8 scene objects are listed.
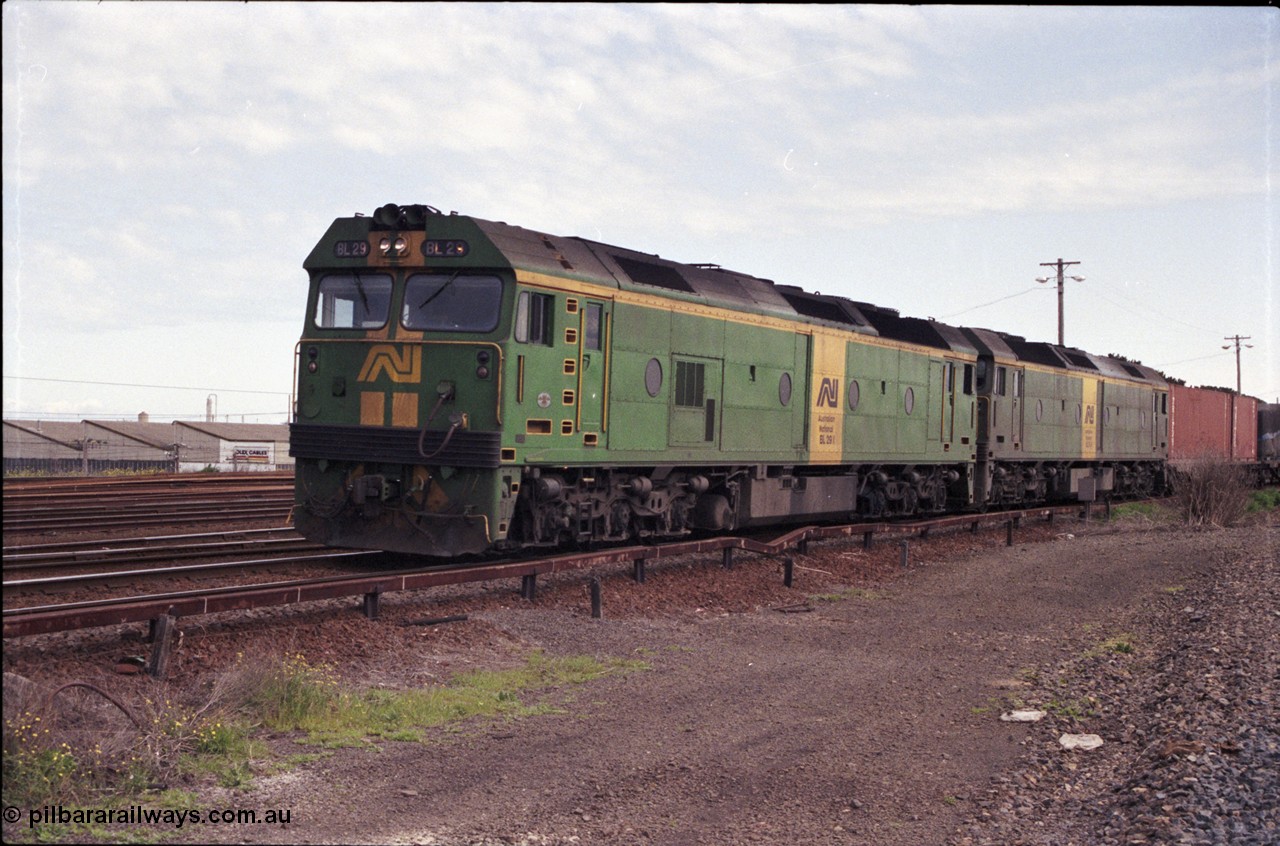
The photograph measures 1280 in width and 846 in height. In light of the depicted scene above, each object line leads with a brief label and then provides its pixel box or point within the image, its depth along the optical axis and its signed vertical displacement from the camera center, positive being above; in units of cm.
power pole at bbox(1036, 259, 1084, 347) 5291 +825
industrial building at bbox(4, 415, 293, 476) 4794 -63
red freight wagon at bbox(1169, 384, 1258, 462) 4047 +130
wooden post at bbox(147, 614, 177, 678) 858 -164
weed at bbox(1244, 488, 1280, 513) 3264 -135
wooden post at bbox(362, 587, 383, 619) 1104 -162
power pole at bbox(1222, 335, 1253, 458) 8278 +813
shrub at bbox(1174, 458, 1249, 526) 2795 -96
